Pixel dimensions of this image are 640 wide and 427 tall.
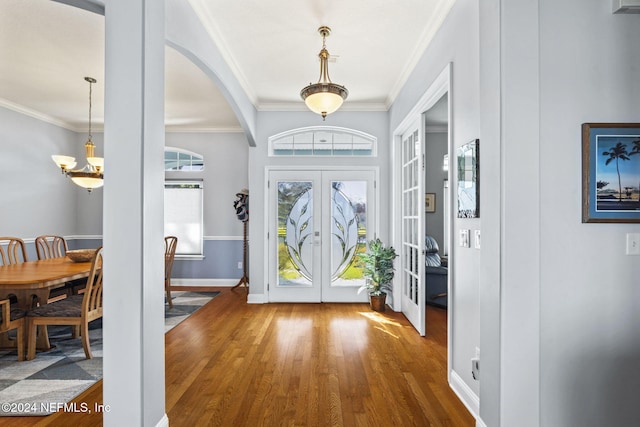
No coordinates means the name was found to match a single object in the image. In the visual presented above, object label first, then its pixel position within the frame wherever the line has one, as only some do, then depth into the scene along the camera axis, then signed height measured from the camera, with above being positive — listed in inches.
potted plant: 182.1 -29.5
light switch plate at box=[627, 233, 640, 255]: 69.6 -5.7
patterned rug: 91.9 -50.3
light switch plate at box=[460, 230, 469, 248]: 91.4 -6.2
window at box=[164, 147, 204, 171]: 253.3 +40.0
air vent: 67.7 +41.3
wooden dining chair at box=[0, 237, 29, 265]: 157.4 -18.7
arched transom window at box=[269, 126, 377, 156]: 203.6 +42.4
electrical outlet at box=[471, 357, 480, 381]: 84.2 -37.4
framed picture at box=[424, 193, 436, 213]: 254.4 +9.7
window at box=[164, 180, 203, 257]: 250.7 -0.4
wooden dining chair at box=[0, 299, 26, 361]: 112.3 -35.5
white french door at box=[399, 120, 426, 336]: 143.7 -6.2
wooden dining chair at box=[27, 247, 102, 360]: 119.3 -35.1
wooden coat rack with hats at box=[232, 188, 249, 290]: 228.2 +5.0
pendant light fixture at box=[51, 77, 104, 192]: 164.4 +22.3
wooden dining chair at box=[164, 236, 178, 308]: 185.3 -26.2
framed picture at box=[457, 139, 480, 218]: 84.9 +9.2
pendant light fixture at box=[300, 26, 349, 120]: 116.5 +41.3
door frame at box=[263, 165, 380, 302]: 200.4 +21.2
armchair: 190.7 -39.5
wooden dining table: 114.0 -22.6
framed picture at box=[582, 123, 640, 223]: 69.0 +8.6
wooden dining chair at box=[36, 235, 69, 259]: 181.3 -17.9
